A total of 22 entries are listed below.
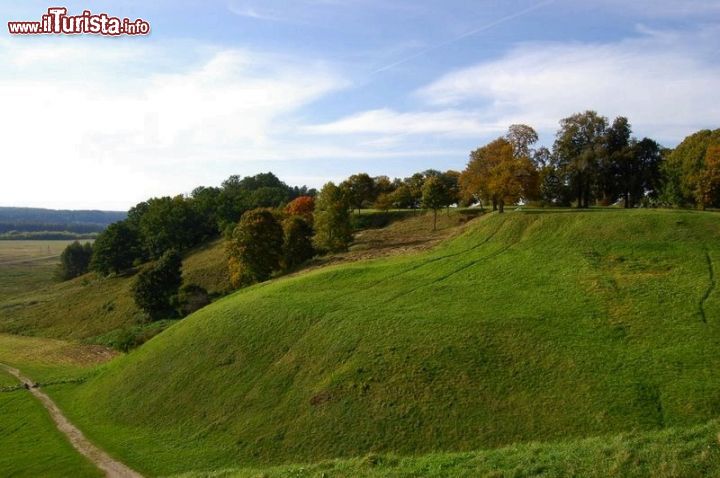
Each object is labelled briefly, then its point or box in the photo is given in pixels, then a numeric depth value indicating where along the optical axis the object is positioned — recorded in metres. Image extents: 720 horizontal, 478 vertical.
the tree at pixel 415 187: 87.16
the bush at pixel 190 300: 62.59
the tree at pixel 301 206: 87.81
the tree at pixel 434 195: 63.03
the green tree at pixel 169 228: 101.38
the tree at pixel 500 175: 57.53
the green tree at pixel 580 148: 63.58
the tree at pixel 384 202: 89.12
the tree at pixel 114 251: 94.50
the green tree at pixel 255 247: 62.44
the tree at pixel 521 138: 61.03
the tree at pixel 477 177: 60.69
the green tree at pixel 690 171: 56.22
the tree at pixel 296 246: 63.72
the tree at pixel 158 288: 64.94
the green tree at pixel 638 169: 64.31
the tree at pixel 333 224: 63.72
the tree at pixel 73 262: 115.38
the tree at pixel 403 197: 88.56
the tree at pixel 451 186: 64.50
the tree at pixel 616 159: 63.56
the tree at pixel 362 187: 98.31
